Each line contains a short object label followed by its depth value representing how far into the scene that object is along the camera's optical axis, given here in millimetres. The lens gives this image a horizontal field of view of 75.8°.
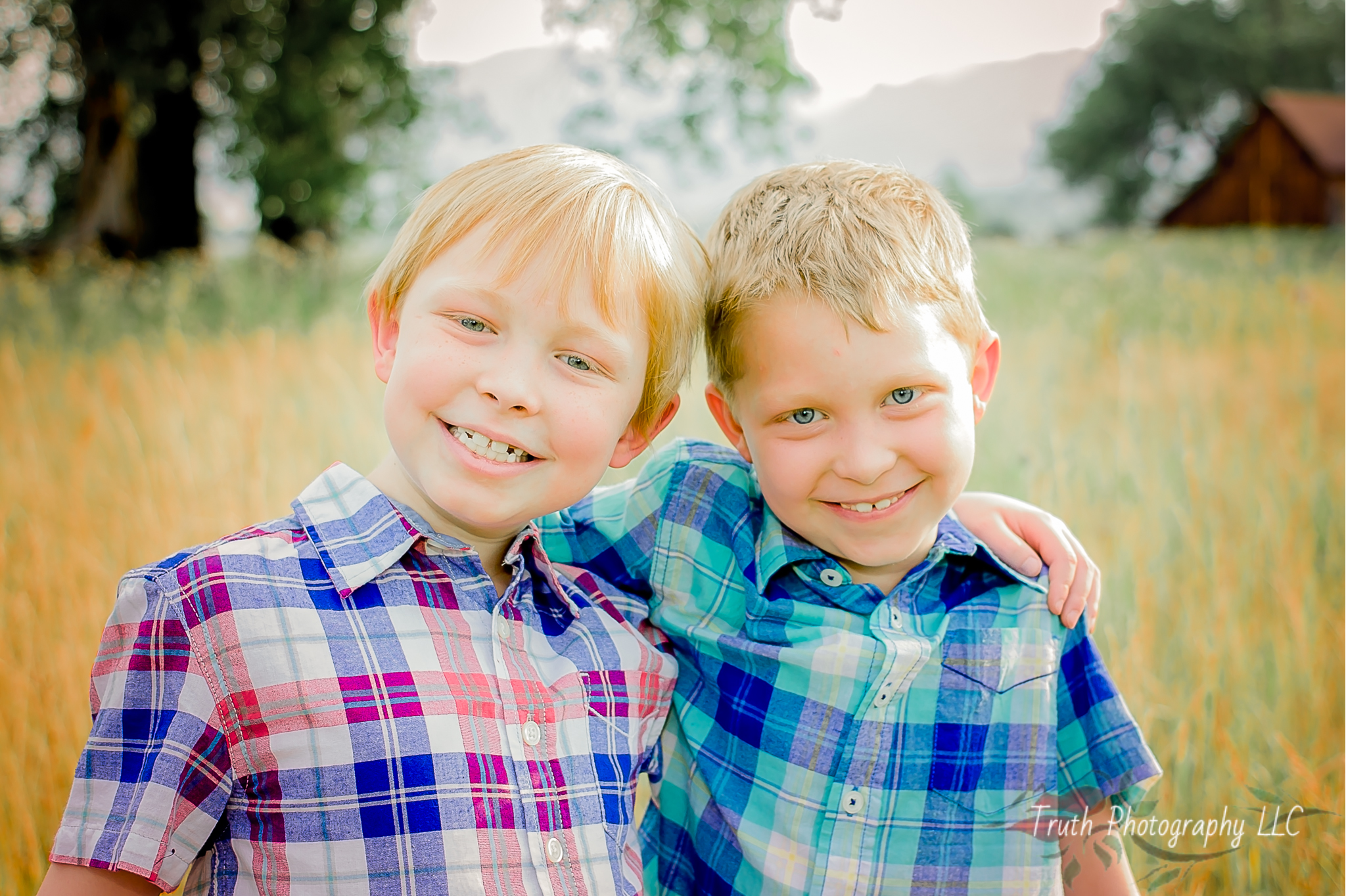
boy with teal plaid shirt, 1237
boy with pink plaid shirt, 973
